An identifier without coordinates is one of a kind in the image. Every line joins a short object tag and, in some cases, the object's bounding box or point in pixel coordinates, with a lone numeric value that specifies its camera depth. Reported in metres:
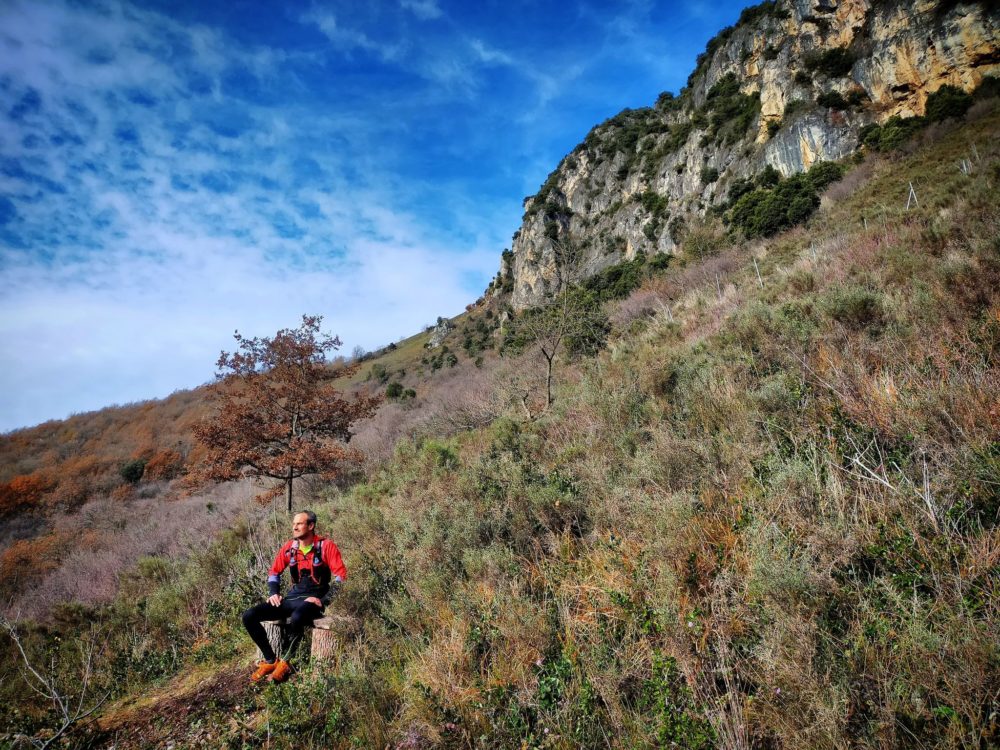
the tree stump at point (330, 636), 3.74
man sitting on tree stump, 3.87
